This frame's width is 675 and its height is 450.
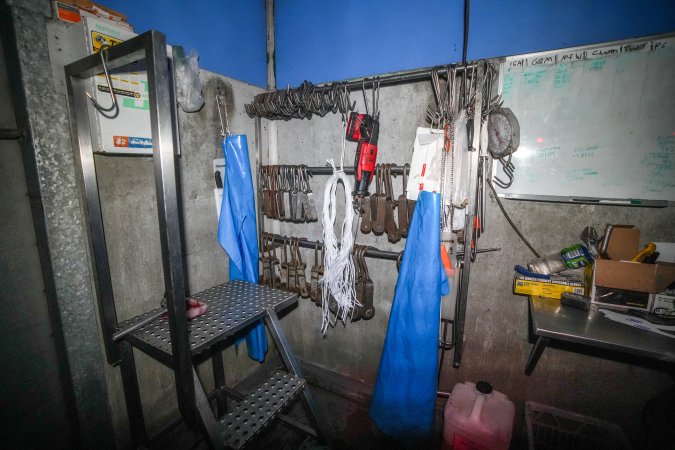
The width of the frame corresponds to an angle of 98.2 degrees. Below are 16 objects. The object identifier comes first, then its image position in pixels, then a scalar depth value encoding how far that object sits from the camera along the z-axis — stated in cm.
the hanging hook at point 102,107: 101
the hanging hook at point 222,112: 197
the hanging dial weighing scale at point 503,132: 157
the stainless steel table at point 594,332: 122
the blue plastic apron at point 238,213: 196
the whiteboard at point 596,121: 145
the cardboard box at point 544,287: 162
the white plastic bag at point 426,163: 170
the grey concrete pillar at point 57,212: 115
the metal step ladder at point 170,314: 92
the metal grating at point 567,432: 169
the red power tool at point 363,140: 180
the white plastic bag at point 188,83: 168
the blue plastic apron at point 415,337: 166
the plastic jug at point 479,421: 160
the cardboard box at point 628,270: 143
